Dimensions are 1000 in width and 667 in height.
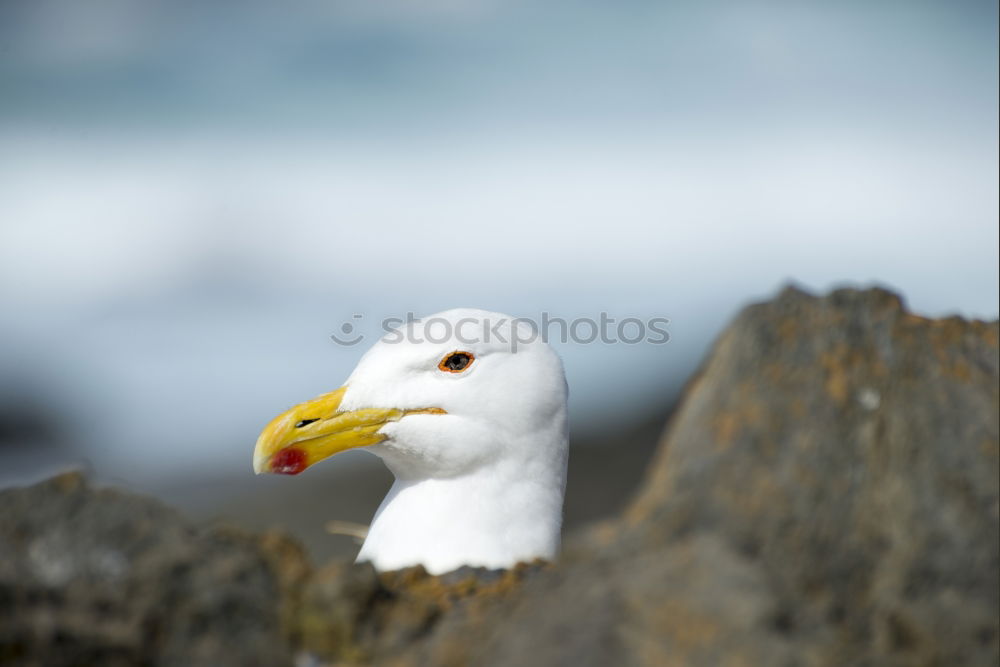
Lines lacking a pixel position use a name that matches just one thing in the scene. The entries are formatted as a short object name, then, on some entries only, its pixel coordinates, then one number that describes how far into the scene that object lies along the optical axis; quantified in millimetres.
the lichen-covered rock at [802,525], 5527
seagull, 10445
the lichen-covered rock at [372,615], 6016
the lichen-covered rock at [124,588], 5602
